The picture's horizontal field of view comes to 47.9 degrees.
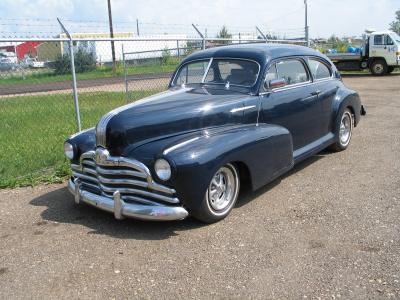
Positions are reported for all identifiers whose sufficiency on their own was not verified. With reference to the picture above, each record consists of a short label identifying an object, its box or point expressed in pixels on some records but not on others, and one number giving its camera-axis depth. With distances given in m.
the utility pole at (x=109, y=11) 31.50
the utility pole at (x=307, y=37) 13.51
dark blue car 4.07
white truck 21.06
